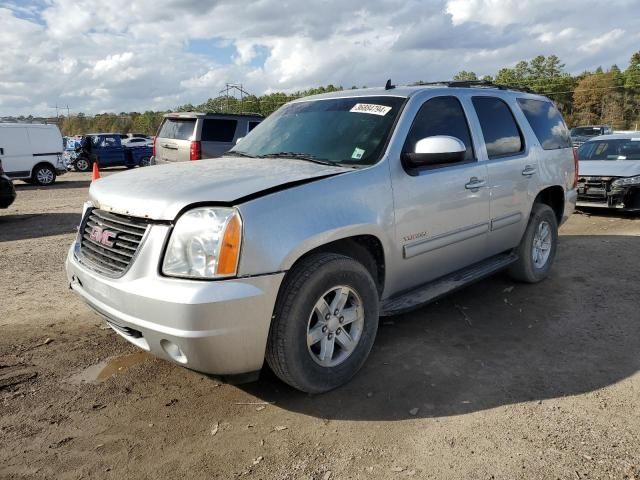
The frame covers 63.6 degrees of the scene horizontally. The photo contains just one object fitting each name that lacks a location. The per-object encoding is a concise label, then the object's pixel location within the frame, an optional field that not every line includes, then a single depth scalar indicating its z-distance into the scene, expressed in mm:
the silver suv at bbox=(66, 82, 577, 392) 2641
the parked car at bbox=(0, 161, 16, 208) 9617
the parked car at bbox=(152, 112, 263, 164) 10664
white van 16203
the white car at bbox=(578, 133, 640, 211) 8953
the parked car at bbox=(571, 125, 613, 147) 24156
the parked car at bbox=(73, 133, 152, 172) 23594
